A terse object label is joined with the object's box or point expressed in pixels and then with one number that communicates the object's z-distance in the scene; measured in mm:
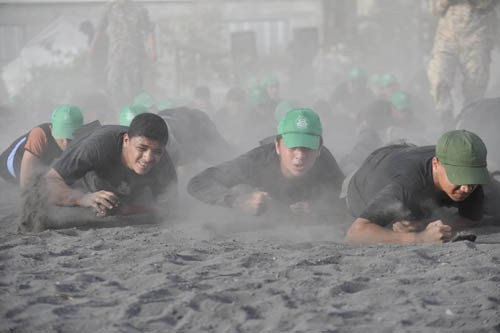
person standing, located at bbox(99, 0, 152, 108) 12250
